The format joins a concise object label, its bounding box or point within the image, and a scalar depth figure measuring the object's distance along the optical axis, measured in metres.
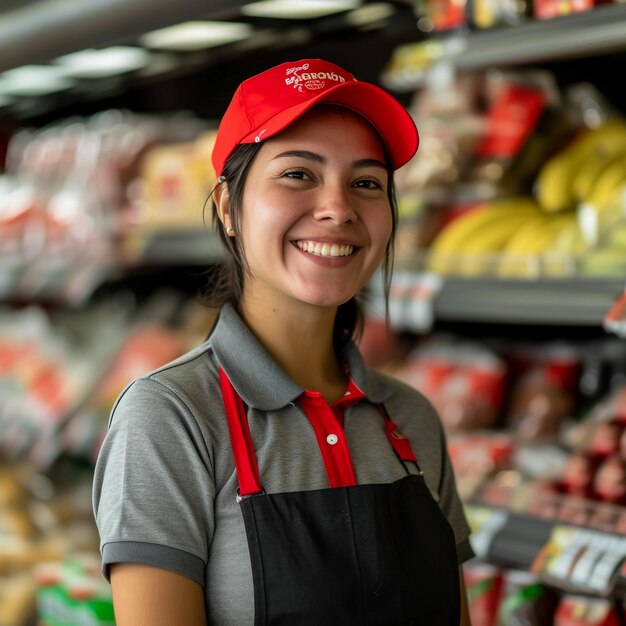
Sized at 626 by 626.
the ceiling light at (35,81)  3.34
